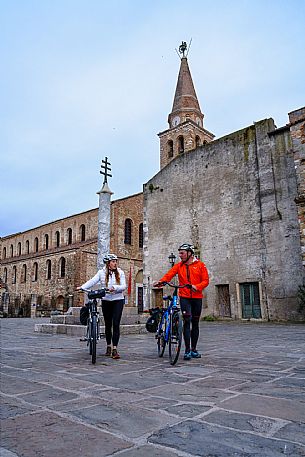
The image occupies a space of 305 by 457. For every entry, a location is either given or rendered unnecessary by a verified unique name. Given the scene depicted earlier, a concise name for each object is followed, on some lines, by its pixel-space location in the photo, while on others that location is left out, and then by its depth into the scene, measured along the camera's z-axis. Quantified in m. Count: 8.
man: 5.56
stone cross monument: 12.40
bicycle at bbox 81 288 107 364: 5.38
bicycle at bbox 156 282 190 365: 5.16
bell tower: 34.69
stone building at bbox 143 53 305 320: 16.02
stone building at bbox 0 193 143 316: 33.34
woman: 5.67
